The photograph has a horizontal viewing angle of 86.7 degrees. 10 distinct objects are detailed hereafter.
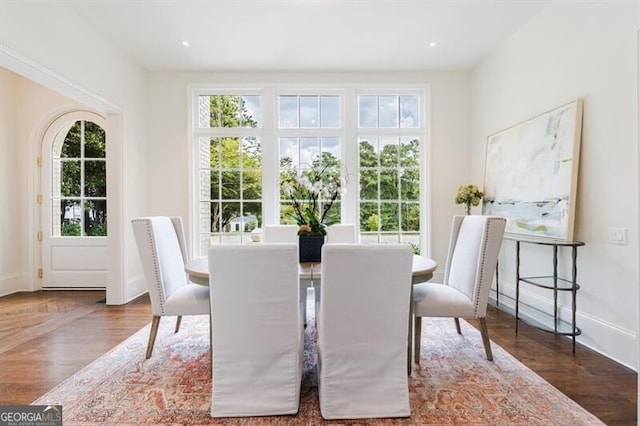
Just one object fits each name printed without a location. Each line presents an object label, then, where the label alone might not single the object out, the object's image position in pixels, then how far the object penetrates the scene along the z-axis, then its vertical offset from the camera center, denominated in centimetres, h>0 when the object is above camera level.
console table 251 -61
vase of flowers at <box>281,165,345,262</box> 234 -5
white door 438 -3
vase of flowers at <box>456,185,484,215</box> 389 +15
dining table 195 -38
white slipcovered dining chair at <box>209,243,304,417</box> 161 -60
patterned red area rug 174 -108
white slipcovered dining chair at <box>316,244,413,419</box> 161 -60
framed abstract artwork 272 +32
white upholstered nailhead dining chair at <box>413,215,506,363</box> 226 -58
